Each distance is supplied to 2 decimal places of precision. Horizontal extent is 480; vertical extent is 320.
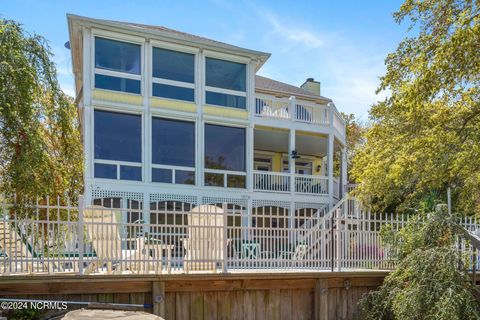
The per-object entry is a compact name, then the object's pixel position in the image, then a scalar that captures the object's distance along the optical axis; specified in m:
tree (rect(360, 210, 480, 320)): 6.43
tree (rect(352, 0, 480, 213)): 7.05
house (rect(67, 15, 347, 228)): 13.38
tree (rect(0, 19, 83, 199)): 4.85
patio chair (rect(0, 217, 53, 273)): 5.89
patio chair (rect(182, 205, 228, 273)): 6.99
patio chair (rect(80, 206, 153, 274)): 6.45
